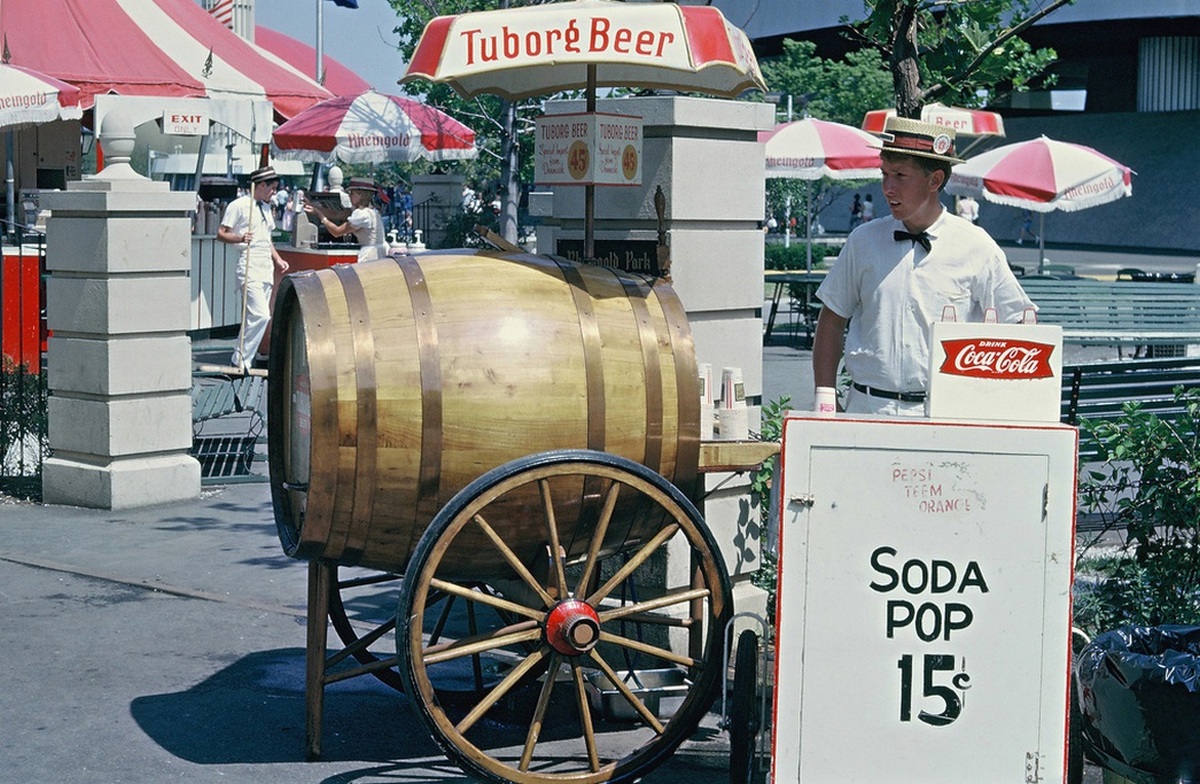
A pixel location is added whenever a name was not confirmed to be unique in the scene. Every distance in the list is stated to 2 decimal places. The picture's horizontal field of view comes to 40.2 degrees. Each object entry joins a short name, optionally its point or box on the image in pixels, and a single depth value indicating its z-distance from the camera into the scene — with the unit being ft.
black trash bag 14.82
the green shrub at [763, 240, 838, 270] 112.57
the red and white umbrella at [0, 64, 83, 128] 51.39
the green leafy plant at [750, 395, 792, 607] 21.81
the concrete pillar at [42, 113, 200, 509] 31.96
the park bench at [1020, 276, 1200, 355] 56.34
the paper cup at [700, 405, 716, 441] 18.97
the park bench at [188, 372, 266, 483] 36.60
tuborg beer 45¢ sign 19.81
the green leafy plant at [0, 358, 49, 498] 34.19
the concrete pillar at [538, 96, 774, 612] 21.27
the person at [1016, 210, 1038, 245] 168.83
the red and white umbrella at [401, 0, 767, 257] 17.71
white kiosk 14.64
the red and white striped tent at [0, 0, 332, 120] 63.16
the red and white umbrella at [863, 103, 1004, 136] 45.38
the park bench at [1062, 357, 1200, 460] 28.40
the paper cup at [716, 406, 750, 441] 19.10
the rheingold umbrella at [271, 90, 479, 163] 69.26
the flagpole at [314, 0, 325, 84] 142.51
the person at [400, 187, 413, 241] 129.37
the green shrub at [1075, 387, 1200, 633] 20.34
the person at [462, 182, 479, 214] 107.14
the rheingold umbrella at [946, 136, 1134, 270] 64.69
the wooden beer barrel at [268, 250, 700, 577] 16.58
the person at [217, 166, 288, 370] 50.83
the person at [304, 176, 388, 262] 60.03
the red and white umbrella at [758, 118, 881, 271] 65.31
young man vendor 17.95
